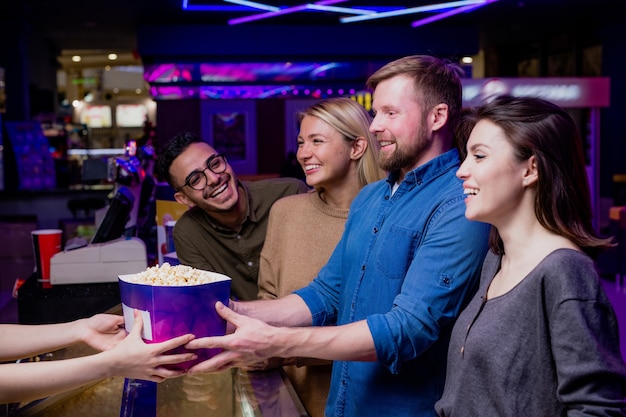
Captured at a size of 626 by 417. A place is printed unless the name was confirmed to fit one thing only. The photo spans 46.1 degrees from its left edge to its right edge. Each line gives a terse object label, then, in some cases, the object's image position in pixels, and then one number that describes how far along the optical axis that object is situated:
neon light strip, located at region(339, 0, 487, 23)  9.23
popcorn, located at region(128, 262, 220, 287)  1.68
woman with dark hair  1.40
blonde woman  2.64
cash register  3.53
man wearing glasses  2.95
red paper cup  3.60
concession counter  2.04
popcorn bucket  1.63
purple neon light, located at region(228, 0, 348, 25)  8.96
